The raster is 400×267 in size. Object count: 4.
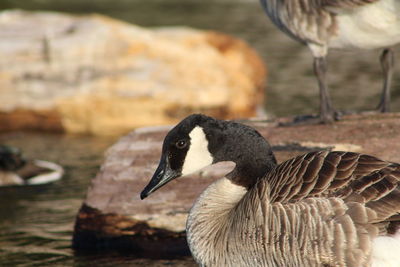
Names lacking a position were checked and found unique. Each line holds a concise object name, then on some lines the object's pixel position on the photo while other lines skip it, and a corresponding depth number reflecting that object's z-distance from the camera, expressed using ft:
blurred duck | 72.23
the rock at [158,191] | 52.39
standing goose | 54.95
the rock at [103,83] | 88.33
